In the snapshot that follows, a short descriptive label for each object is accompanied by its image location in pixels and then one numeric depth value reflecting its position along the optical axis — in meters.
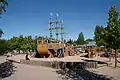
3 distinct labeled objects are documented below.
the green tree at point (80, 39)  69.26
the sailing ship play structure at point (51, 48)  17.89
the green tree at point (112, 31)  10.38
